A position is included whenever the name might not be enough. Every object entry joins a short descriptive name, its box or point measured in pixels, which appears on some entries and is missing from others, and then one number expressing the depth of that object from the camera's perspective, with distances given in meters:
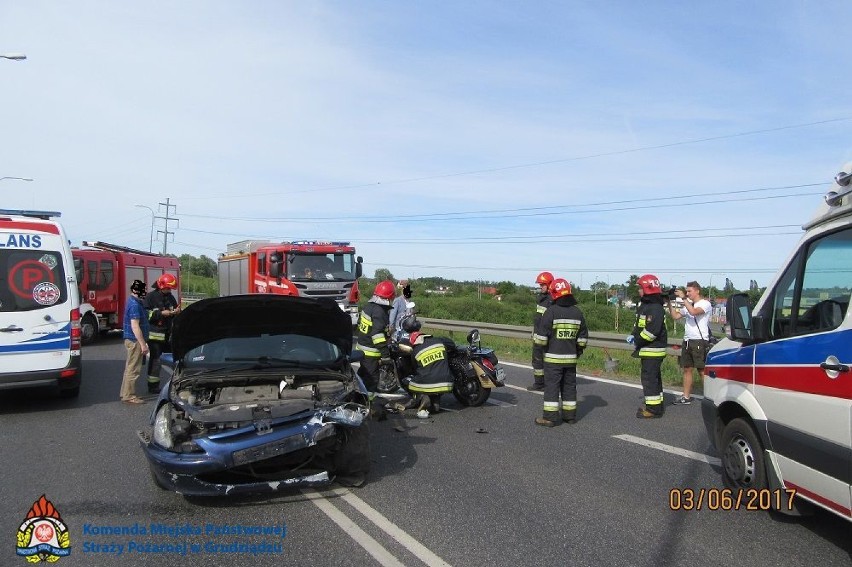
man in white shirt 9.27
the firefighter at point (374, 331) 8.05
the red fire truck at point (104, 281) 17.97
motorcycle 8.58
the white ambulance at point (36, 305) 8.30
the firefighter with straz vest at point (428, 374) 8.26
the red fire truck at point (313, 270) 19.83
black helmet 8.51
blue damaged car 4.58
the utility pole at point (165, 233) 66.44
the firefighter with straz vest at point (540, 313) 10.62
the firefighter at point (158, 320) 9.77
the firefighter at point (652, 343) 8.28
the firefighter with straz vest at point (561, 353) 7.75
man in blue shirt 9.12
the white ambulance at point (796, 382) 3.74
